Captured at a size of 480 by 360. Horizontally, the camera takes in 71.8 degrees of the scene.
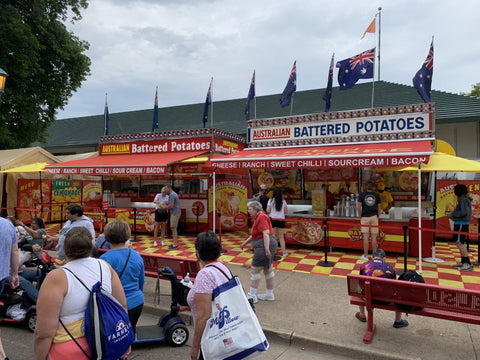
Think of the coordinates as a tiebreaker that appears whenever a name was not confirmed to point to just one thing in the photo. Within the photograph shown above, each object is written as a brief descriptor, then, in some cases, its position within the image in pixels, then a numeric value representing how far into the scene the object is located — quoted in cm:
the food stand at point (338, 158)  759
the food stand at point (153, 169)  1056
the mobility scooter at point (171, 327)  378
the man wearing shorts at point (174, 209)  904
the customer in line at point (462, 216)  667
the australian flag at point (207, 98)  1302
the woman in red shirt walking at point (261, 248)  471
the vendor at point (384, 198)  892
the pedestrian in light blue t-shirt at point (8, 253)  354
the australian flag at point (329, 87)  989
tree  1381
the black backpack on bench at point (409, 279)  367
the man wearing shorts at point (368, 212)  721
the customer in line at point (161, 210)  916
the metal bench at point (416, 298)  337
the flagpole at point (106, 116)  1590
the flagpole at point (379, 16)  1231
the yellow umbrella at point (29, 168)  1195
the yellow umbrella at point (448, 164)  683
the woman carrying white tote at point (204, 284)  216
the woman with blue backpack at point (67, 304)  186
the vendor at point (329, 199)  962
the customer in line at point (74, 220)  455
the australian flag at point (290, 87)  1030
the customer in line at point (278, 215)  797
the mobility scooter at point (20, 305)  423
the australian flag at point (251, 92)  1158
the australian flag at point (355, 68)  908
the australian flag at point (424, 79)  811
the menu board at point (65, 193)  1421
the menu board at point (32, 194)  1389
